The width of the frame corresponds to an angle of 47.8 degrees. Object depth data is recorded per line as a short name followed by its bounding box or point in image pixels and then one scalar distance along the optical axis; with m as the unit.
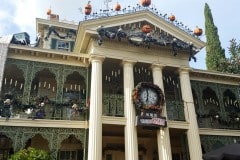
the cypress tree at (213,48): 30.47
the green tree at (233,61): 28.92
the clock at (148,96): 14.92
